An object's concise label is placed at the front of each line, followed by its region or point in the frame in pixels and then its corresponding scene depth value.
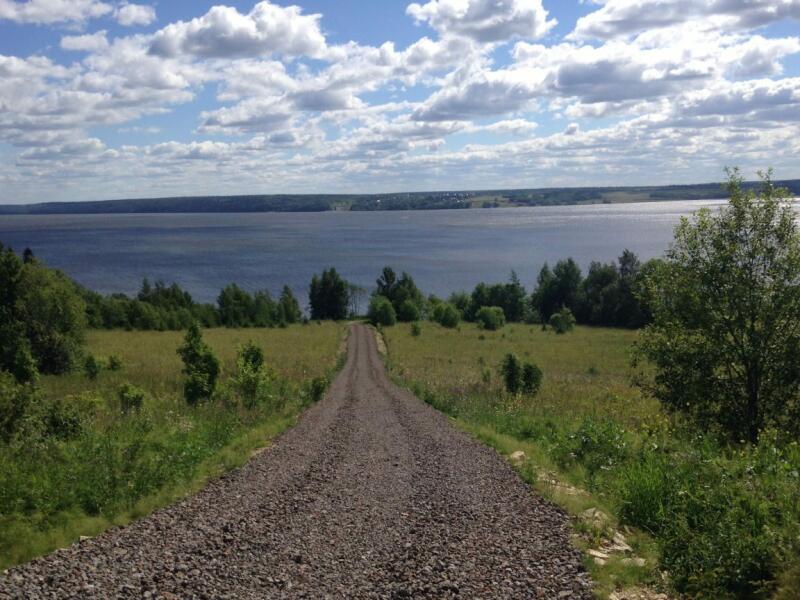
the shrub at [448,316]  84.25
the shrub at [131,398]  21.72
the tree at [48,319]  40.44
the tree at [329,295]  99.31
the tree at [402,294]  93.29
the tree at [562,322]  81.69
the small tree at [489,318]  85.38
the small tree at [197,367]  23.56
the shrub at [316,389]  24.48
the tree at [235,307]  91.81
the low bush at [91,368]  36.72
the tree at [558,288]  106.38
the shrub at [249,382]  21.09
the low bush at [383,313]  83.81
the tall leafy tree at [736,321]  14.68
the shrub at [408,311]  92.93
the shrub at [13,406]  13.53
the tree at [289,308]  95.25
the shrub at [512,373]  29.08
